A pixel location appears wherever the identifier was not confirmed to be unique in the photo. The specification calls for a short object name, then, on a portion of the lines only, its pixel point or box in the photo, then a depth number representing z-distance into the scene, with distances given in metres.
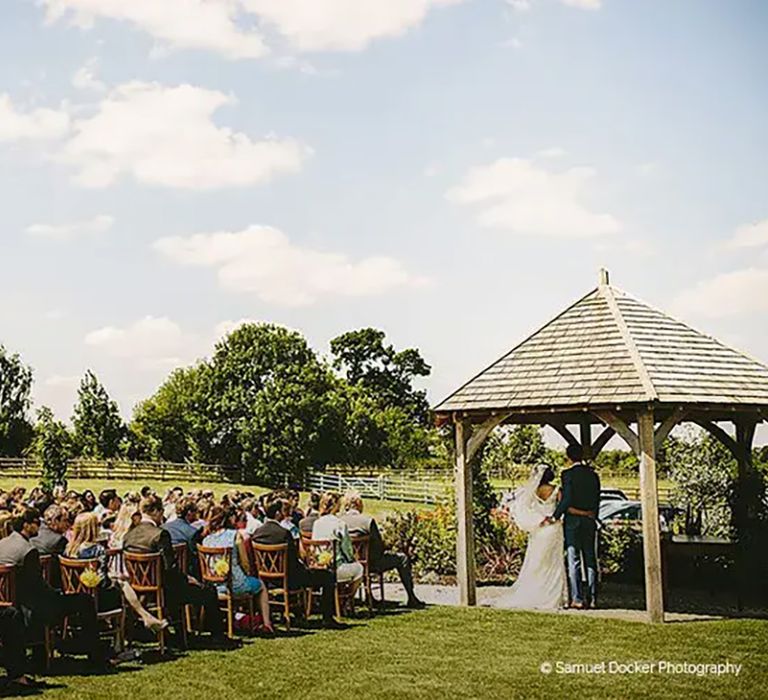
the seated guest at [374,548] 13.95
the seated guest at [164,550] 11.09
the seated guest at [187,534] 12.02
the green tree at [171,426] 57.62
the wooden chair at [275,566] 12.65
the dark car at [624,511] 24.25
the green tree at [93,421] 57.69
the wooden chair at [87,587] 10.58
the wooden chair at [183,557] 11.79
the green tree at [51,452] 36.66
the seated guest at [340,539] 13.39
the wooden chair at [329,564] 13.13
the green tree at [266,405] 53.88
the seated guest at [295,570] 12.66
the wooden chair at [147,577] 11.05
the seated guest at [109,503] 14.07
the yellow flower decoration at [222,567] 11.66
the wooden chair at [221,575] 11.76
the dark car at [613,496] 28.40
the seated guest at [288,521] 13.49
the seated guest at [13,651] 9.53
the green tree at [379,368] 72.38
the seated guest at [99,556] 10.70
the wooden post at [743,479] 15.39
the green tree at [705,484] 17.25
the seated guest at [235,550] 11.99
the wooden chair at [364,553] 13.83
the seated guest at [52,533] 11.00
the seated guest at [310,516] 13.94
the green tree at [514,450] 46.00
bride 14.71
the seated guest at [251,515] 13.36
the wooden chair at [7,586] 9.70
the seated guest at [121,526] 11.88
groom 14.55
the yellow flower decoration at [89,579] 10.36
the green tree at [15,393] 67.06
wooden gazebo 13.61
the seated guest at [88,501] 13.66
